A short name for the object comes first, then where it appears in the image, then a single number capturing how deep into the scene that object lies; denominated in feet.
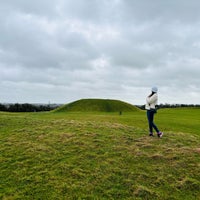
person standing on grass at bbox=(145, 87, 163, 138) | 27.91
